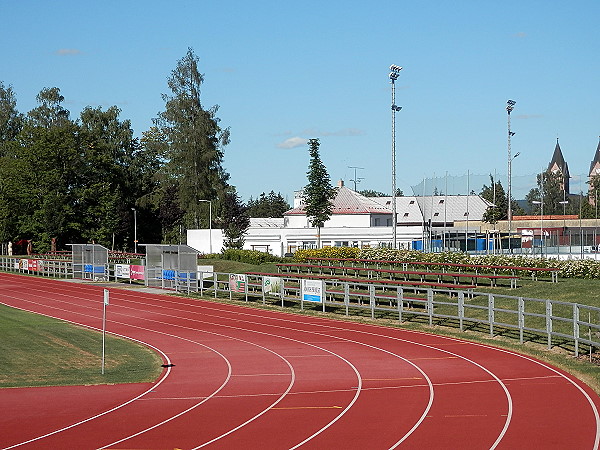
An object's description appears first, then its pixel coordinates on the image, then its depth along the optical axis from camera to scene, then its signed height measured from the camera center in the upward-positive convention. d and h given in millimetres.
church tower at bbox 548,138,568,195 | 172688 +10424
